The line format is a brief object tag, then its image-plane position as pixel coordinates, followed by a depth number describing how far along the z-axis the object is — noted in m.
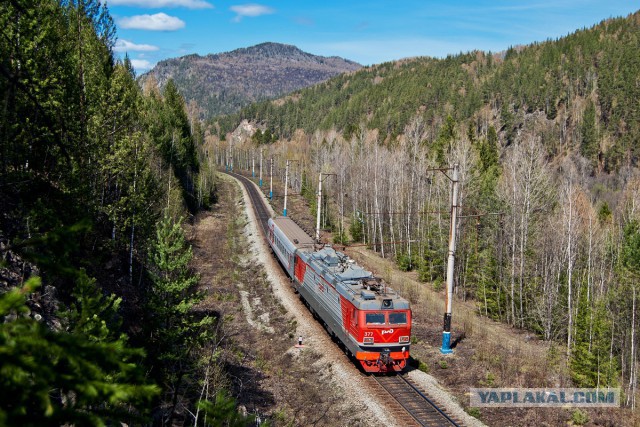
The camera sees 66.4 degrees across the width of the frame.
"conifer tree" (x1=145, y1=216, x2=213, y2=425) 17.09
